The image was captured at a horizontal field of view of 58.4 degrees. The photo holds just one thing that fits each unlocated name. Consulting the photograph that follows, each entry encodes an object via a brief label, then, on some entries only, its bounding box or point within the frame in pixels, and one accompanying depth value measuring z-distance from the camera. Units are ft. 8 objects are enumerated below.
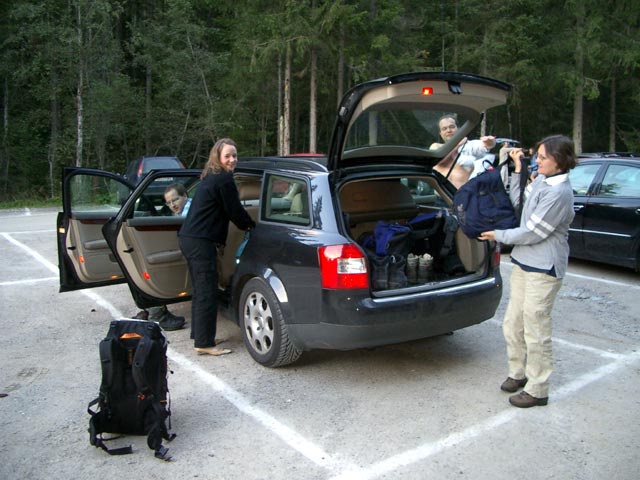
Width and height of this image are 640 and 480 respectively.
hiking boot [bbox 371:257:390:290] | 13.74
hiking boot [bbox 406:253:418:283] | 15.23
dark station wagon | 13.00
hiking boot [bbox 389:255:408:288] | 14.06
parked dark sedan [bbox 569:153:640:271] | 24.17
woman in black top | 15.30
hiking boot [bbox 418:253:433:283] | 15.21
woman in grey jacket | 11.96
